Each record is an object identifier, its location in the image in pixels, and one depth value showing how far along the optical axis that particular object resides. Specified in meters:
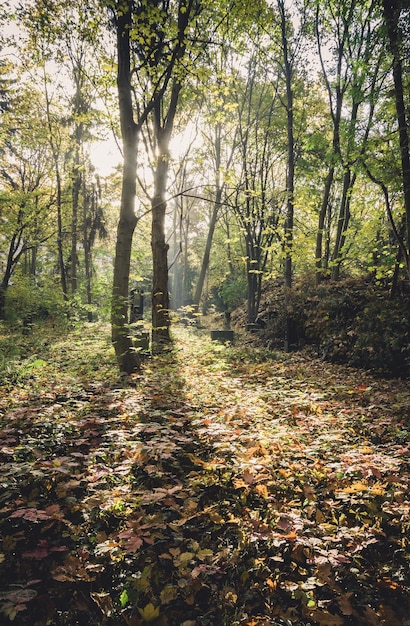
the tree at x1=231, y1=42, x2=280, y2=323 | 15.05
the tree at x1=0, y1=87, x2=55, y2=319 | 16.25
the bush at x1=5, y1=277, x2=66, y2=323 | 17.06
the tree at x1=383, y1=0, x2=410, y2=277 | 6.09
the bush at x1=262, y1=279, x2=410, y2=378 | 8.15
